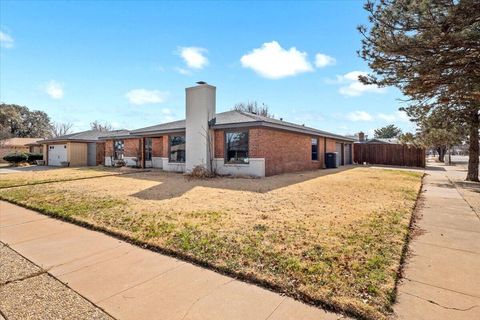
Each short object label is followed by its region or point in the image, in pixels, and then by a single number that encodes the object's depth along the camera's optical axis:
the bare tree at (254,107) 45.28
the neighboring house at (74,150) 24.80
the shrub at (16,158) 26.61
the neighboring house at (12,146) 35.53
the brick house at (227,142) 13.65
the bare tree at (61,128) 63.22
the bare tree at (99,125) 66.44
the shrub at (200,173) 13.46
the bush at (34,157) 28.80
